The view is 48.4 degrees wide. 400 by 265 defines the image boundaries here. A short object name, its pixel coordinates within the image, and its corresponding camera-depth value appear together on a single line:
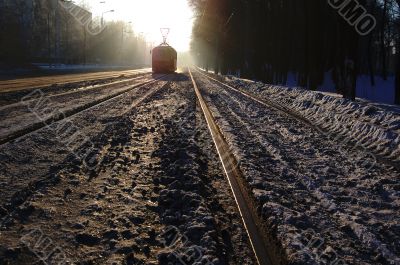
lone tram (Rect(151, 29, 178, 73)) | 44.53
